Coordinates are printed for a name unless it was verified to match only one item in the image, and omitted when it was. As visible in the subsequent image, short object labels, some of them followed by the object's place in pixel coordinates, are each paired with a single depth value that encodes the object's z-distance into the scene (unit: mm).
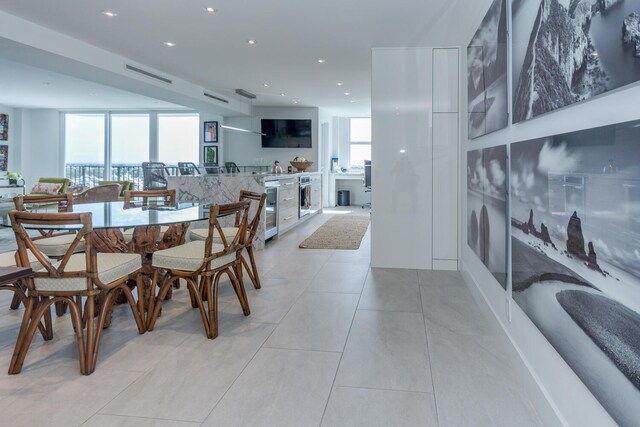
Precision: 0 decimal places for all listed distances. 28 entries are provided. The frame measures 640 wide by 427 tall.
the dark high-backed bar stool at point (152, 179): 8258
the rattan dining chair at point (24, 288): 2260
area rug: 5529
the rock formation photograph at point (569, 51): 999
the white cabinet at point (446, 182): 4094
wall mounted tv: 9531
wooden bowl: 8127
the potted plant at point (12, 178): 8391
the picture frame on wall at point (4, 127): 9812
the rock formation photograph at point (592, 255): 980
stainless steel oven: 7543
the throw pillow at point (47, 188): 8328
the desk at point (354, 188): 11320
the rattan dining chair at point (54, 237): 2826
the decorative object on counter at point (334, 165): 11086
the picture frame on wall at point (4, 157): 9859
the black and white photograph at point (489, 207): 2246
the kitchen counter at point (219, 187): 5180
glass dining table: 2443
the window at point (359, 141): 11430
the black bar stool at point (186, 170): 7648
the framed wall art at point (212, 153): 9789
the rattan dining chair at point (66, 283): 1980
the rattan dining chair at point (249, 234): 3316
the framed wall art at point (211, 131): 9695
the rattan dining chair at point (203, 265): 2461
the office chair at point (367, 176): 8736
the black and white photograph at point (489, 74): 2184
